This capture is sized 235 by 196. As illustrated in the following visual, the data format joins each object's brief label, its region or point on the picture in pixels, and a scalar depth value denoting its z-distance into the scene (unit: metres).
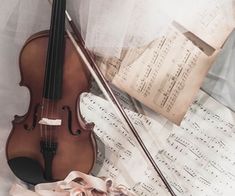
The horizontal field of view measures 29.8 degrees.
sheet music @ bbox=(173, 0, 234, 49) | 0.92
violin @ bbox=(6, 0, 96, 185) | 0.97
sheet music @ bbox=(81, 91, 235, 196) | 1.05
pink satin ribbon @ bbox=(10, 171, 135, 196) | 0.98
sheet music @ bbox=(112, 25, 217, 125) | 0.99
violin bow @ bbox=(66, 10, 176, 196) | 0.98
